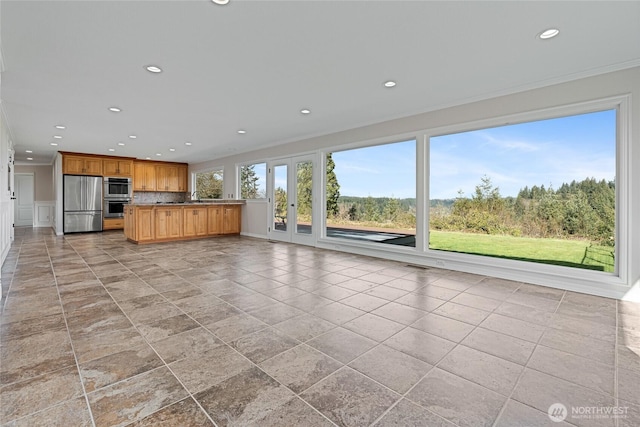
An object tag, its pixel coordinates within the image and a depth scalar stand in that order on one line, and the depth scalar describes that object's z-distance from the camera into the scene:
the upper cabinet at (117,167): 8.86
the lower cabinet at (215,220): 7.80
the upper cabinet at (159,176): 9.73
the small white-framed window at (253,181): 7.77
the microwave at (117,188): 8.85
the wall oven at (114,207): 8.84
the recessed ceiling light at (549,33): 2.39
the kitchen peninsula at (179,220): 6.56
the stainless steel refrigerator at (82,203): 8.21
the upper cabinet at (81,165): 8.18
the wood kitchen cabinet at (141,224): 6.48
